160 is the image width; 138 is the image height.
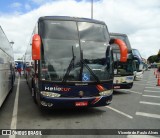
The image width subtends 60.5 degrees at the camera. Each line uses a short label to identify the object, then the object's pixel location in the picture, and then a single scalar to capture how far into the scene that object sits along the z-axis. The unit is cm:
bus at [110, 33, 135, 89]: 770
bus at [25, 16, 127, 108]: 429
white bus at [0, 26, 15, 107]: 474
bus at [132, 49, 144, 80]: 1565
